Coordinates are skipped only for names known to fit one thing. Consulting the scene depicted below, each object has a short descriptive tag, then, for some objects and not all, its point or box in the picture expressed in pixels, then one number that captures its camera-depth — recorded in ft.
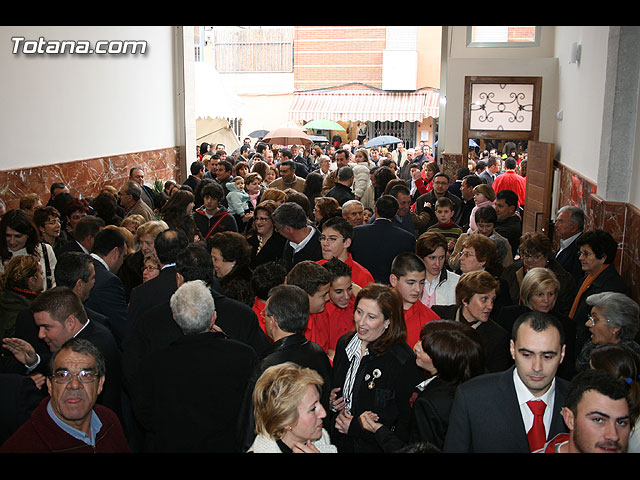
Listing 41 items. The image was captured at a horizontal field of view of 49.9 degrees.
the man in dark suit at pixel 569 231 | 22.39
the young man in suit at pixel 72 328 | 13.01
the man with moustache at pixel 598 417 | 8.71
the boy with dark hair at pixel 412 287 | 15.34
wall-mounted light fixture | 32.15
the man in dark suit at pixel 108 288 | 16.81
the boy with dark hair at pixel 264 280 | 15.66
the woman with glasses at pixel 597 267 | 18.79
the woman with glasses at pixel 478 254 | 18.86
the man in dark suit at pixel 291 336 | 12.00
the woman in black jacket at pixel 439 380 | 10.78
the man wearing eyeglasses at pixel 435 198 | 29.68
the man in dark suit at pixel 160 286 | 15.78
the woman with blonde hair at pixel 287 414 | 9.61
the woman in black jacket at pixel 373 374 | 11.87
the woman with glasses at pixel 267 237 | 22.33
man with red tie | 9.86
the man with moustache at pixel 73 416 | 9.91
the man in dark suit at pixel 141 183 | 33.94
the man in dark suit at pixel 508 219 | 24.77
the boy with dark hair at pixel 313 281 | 15.16
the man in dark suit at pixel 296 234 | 20.27
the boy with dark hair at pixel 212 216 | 25.35
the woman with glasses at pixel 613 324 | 14.12
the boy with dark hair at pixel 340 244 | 18.81
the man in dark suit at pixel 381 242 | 21.57
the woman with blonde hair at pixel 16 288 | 14.94
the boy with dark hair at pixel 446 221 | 24.41
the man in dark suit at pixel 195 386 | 11.50
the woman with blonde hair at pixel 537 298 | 16.39
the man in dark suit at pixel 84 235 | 20.47
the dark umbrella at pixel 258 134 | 86.22
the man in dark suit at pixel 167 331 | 13.43
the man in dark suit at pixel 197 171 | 37.99
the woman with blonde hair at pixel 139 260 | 19.83
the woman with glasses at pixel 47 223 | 22.47
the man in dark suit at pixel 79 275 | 15.37
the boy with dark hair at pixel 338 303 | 16.37
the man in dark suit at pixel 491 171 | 41.60
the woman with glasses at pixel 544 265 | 19.29
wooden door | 33.86
